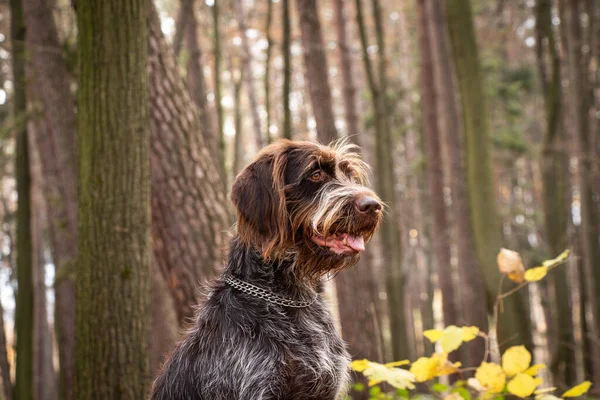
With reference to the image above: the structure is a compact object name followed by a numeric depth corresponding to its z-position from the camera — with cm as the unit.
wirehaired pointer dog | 340
